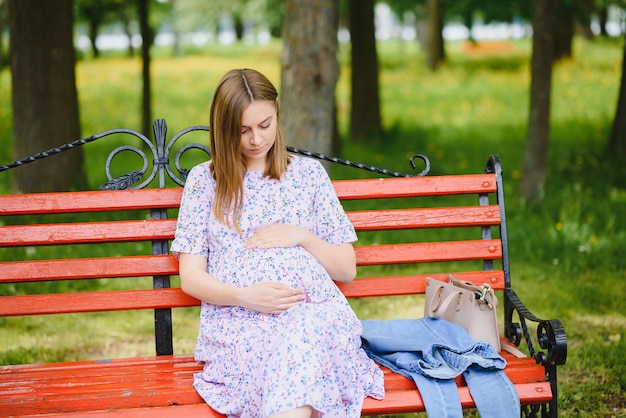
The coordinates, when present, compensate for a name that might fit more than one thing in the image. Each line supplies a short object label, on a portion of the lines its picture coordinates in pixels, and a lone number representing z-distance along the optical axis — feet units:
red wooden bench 9.71
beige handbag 10.91
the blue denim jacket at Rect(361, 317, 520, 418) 9.76
